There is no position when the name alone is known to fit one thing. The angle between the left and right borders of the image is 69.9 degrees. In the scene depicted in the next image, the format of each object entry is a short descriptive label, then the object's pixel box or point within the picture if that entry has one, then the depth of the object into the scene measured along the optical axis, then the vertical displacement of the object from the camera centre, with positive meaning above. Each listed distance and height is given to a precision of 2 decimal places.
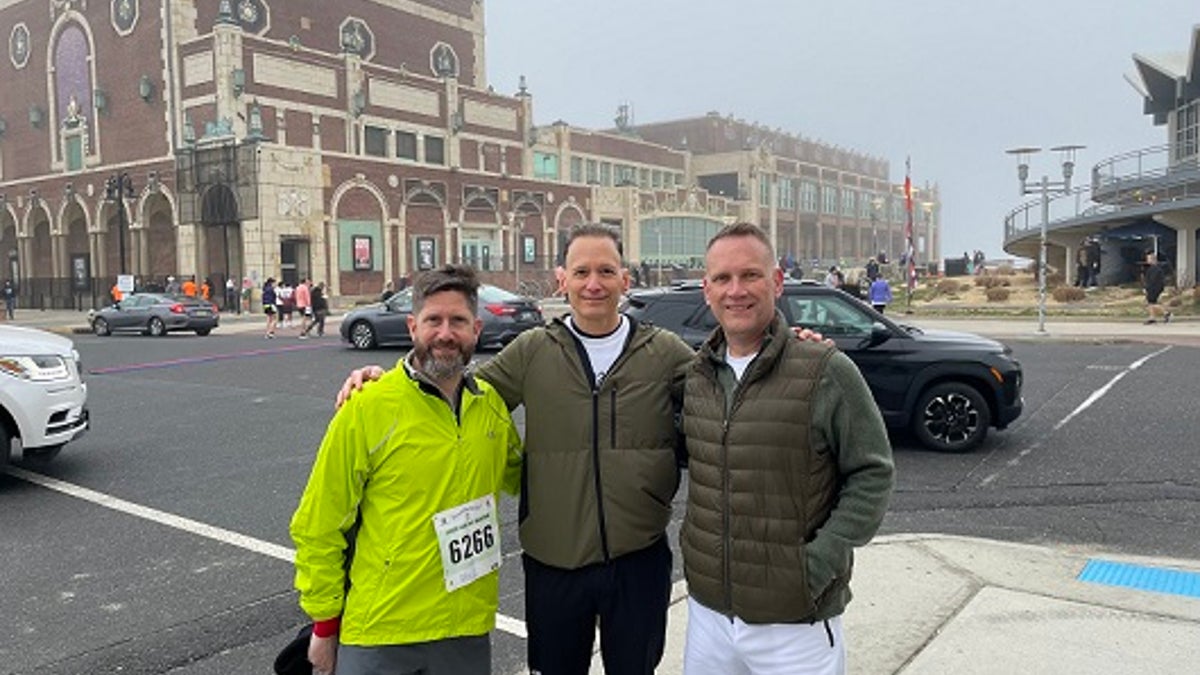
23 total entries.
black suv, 8.38 -1.02
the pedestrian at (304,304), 24.97 -0.76
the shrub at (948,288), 36.38 -0.75
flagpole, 33.37 +1.20
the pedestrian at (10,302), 40.59 -1.01
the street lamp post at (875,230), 111.19 +5.65
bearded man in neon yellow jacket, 2.55 -0.72
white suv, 7.30 -0.99
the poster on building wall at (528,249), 55.28 +1.69
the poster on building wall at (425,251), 48.09 +1.42
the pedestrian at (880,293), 20.95 -0.54
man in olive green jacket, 2.80 -0.69
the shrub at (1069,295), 29.98 -0.90
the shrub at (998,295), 31.95 -0.93
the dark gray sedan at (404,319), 17.88 -0.96
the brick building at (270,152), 42.12 +7.40
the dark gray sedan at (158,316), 27.02 -1.16
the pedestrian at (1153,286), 21.53 -0.44
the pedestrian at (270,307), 24.94 -0.84
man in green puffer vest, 2.48 -0.62
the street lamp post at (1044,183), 20.83 +2.12
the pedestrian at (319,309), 25.06 -0.92
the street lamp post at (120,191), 40.38 +4.58
